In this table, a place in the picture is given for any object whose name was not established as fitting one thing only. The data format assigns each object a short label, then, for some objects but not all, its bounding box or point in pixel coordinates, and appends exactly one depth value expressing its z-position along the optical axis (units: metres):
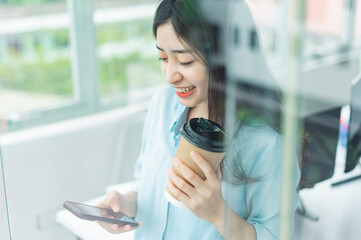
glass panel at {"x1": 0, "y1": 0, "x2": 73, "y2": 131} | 1.58
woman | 0.62
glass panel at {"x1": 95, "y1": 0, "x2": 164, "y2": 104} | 1.90
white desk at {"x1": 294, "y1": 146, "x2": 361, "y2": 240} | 1.07
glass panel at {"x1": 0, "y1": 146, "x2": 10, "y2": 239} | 0.83
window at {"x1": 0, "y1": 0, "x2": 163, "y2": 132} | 1.61
